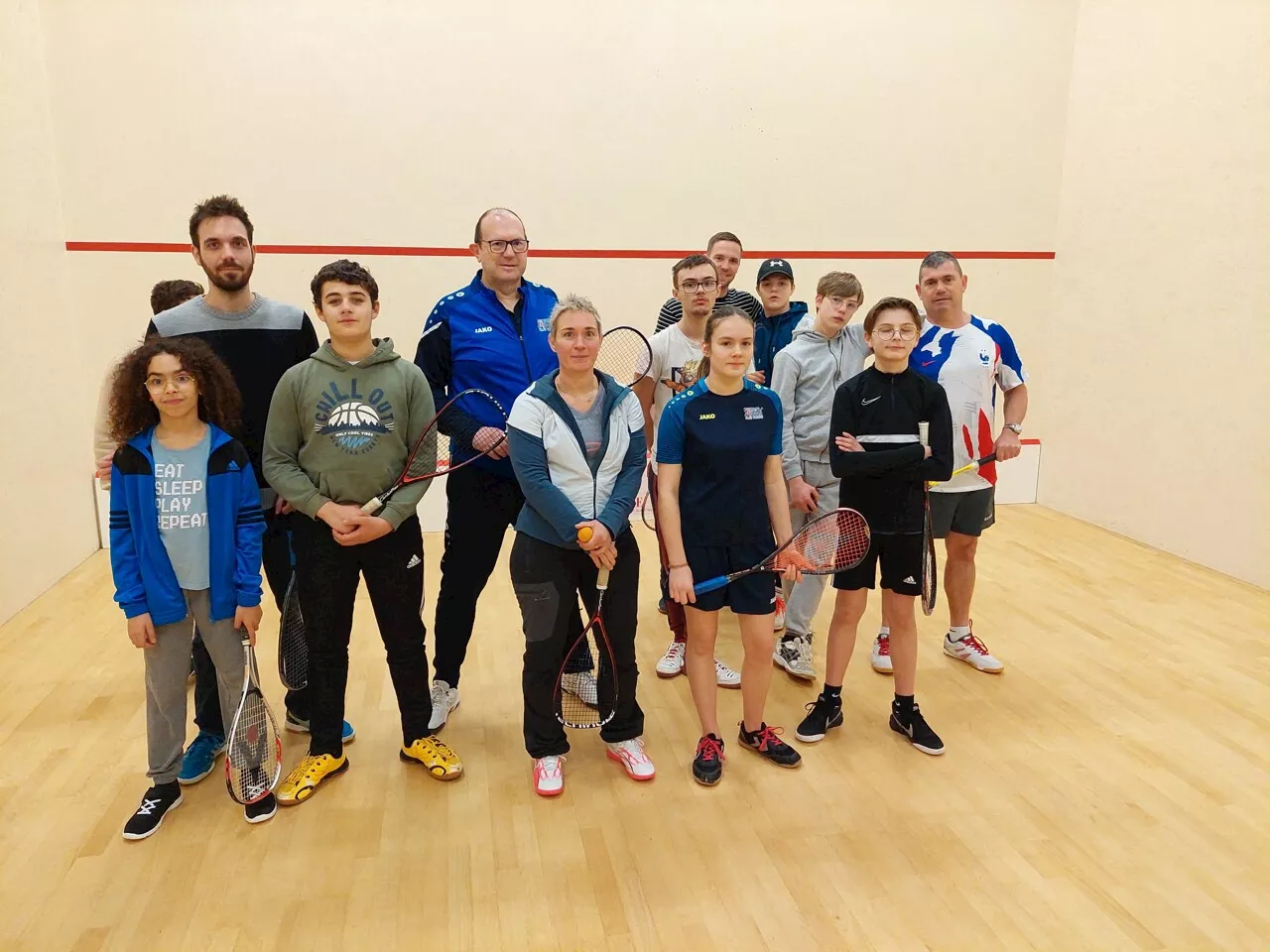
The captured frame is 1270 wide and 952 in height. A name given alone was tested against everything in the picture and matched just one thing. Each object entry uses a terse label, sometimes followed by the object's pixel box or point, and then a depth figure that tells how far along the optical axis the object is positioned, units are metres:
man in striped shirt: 2.91
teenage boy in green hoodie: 1.98
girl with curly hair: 1.87
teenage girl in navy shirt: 2.07
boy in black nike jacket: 2.20
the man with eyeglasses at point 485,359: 2.32
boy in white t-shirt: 2.60
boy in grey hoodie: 2.63
